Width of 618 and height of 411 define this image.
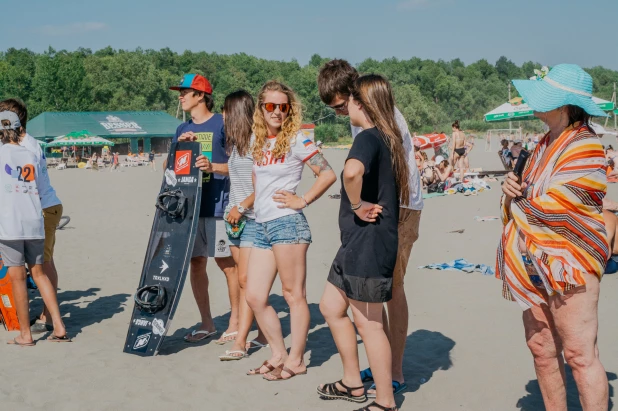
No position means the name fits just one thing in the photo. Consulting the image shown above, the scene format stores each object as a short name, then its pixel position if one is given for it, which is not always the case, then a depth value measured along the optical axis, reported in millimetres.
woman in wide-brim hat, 2785
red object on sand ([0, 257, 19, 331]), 5551
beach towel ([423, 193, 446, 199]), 15914
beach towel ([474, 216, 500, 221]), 11305
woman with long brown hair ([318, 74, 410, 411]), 3375
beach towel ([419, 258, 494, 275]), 7217
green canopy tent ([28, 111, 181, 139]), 55406
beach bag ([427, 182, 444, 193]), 16547
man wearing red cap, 5027
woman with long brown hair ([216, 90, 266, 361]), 4652
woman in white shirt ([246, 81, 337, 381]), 4191
